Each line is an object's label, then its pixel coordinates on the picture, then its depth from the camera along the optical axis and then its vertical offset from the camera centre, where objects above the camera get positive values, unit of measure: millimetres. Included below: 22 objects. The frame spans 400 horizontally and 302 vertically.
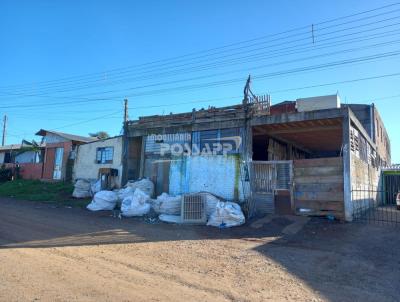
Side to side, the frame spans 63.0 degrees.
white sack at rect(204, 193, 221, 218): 13031 -732
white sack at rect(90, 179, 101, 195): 18359 -325
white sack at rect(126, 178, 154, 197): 16264 -146
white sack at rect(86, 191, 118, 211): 14914 -917
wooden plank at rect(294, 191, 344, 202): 12086 -289
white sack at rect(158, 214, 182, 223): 12778 -1365
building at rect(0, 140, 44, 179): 26297 +1832
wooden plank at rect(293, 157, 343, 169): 12359 +1015
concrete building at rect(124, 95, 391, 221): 12547 +1433
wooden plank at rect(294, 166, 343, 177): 12305 +666
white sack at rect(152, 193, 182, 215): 13547 -903
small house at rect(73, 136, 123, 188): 18922 +1431
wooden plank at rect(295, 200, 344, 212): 12055 -635
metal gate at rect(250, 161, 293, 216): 13539 +214
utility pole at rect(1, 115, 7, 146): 47769 +7523
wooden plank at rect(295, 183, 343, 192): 12164 +34
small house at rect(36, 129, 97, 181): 23453 +1959
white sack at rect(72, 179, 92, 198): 18109 -461
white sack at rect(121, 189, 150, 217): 13641 -943
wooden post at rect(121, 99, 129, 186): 18312 +1642
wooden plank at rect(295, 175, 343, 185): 12205 +345
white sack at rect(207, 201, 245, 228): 11961 -1163
